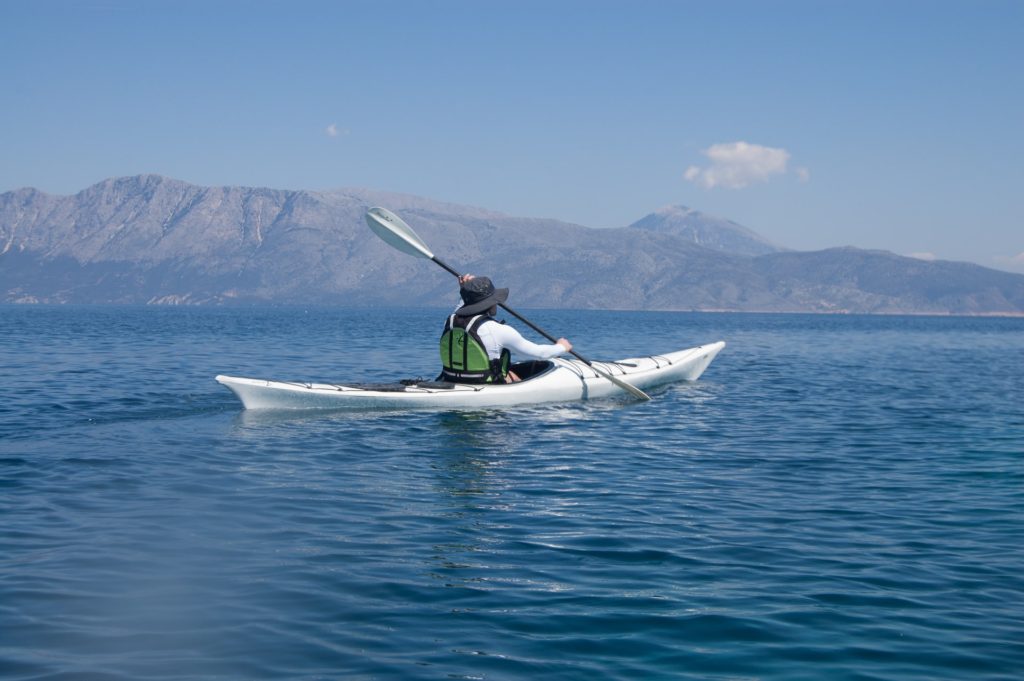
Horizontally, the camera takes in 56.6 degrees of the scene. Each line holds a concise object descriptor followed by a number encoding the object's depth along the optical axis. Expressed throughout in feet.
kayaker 51.96
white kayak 52.06
